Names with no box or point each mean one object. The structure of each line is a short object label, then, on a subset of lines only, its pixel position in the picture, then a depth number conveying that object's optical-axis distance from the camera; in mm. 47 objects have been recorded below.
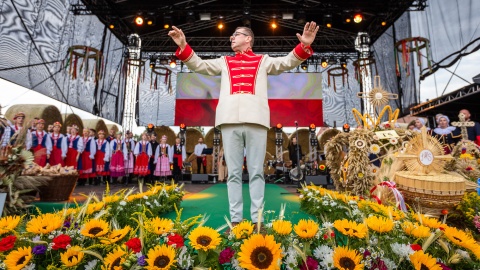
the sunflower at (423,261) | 747
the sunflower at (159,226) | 878
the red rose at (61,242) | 804
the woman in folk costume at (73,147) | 6438
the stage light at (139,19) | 7961
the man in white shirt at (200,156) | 9133
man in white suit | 1807
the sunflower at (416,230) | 907
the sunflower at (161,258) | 723
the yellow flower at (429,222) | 1012
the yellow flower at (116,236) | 839
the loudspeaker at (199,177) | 7371
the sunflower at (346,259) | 740
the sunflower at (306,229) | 864
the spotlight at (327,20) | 8631
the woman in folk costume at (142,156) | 7484
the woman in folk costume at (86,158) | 6707
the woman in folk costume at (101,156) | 7031
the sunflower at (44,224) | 880
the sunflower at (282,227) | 896
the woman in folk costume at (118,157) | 7242
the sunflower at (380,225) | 910
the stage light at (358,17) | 7998
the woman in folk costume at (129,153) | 7314
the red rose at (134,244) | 782
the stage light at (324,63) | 10617
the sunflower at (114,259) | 752
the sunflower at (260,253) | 735
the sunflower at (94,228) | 867
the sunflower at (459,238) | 868
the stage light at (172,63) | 10375
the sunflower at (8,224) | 915
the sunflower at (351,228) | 878
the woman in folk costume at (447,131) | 4386
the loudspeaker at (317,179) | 5672
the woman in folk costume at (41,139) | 5566
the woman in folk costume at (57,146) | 5960
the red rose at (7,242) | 798
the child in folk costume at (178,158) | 8250
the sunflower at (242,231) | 877
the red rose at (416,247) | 817
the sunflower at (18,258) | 745
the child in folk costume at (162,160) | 7691
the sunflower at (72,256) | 758
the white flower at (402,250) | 797
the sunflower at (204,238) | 784
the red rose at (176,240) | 792
